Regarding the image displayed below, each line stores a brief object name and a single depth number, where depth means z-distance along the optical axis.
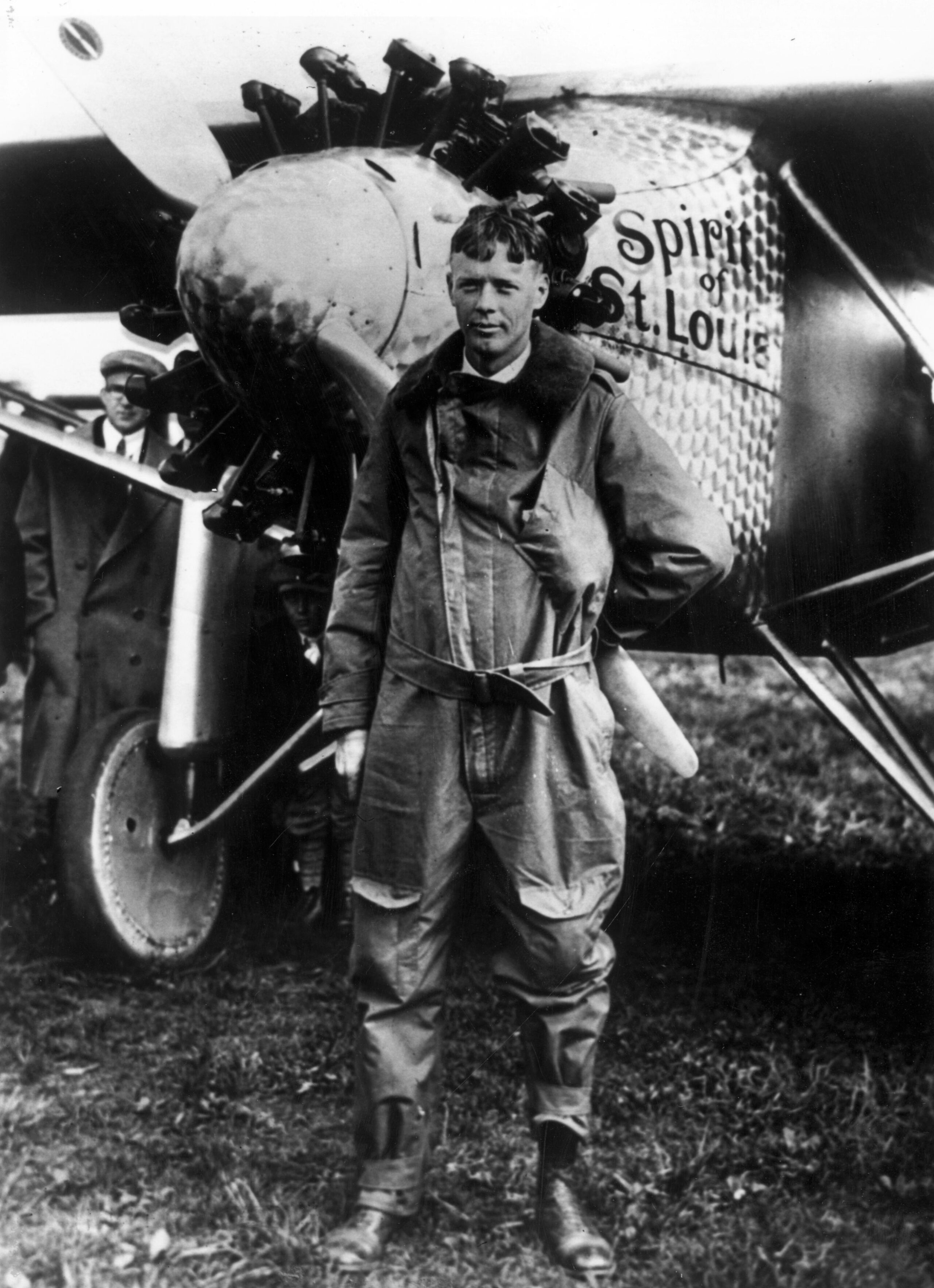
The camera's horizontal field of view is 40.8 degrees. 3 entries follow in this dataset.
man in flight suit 2.42
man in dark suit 4.92
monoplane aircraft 2.71
